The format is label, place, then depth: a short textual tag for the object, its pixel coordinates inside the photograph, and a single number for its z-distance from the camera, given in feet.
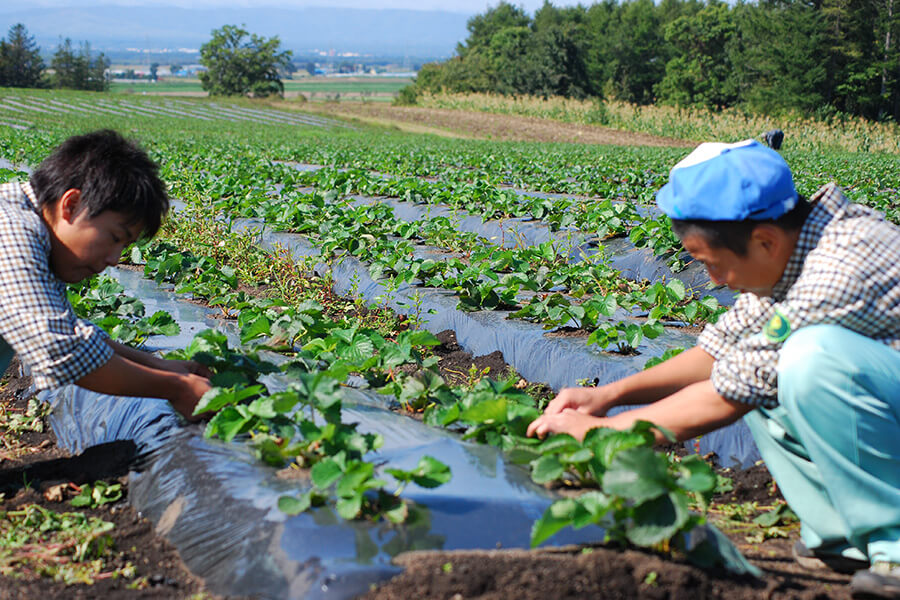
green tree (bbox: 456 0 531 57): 215.84
